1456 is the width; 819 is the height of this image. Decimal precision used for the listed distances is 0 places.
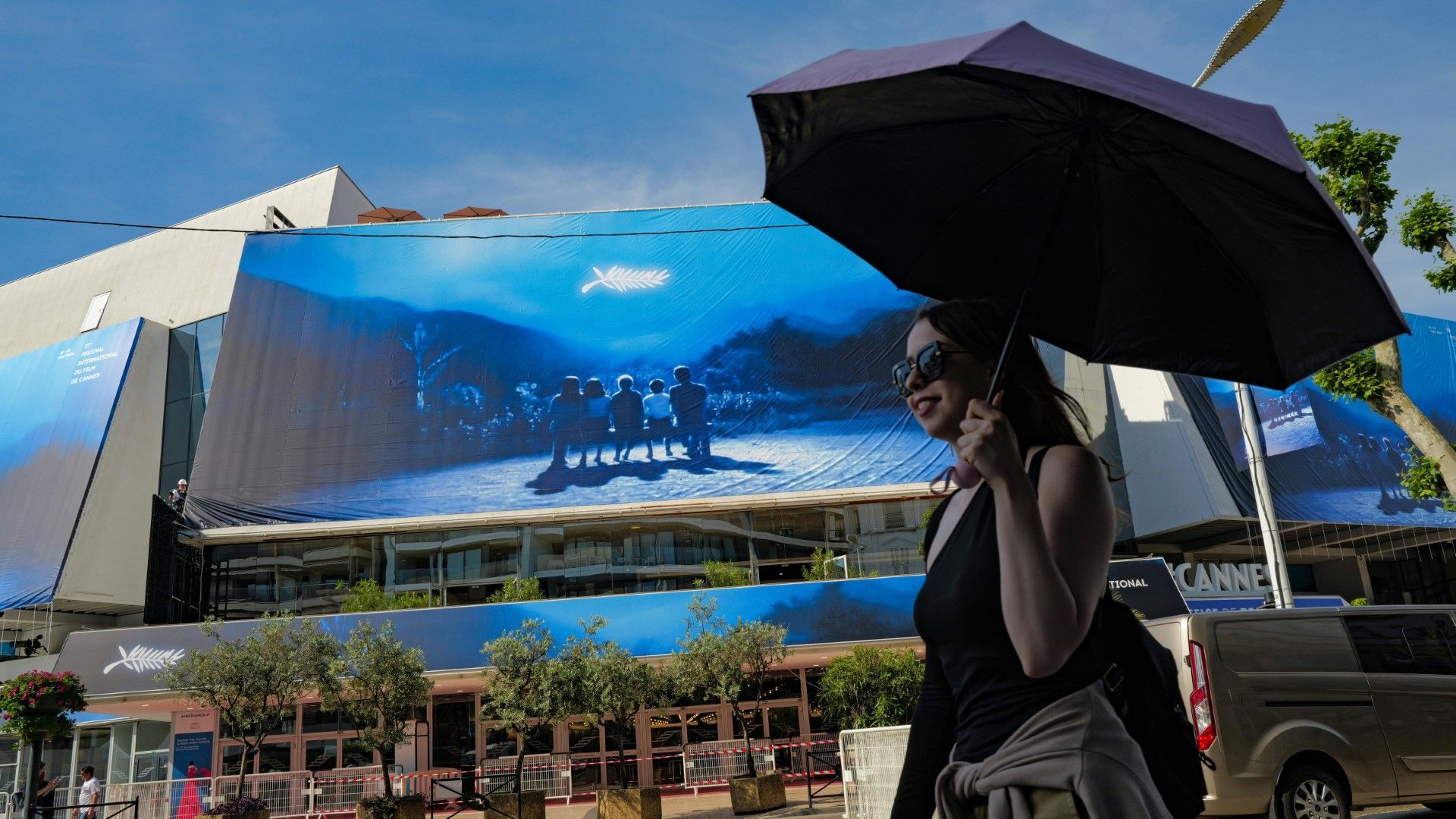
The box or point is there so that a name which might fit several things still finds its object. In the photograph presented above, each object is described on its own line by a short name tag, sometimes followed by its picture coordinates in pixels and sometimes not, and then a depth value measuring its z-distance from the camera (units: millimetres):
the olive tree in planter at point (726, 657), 20844
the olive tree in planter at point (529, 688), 18562
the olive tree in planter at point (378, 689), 19219
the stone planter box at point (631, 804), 16719
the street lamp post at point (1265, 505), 14773
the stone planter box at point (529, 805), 18219
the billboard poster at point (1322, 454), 32188
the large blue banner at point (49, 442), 30656
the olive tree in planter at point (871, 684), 18312
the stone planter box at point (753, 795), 17547
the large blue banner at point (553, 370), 30766
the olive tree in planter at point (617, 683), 18953
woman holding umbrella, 1688
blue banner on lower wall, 24562
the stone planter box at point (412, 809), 17719
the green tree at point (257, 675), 19516
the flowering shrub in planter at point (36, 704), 15344
